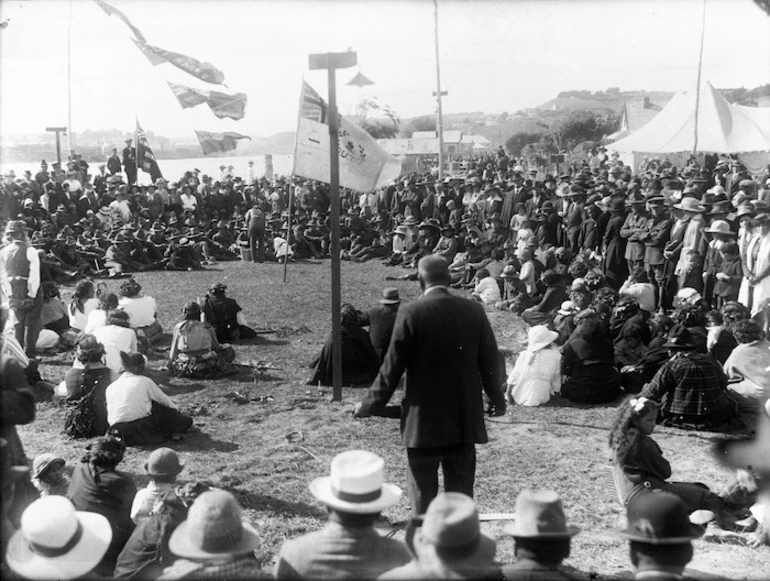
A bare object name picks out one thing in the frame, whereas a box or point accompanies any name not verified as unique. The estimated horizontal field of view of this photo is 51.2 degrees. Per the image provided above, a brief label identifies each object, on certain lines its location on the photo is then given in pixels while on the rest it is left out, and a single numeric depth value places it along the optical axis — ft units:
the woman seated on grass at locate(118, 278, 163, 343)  37.63
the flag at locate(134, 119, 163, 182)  84.12
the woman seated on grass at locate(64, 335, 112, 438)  26.50
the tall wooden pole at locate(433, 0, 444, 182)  96.48
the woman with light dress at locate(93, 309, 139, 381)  29.43
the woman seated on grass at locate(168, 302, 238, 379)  34.12
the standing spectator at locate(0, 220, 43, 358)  34.19
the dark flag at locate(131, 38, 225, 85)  46.21
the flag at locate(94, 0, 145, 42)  43.48
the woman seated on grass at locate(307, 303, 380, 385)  32.81
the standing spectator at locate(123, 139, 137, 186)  89.97
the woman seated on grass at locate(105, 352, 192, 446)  25.45
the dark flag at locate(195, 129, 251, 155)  65.92
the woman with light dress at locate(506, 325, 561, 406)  29.99
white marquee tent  65.36
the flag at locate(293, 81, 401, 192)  30.45
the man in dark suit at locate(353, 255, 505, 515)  16.44
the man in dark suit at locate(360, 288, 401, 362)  33.96
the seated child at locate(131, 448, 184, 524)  17.25
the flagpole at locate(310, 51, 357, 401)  26.63
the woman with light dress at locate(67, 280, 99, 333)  37.65
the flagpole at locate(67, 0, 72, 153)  85.99
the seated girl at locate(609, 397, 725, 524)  18.28
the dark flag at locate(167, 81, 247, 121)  53.57
